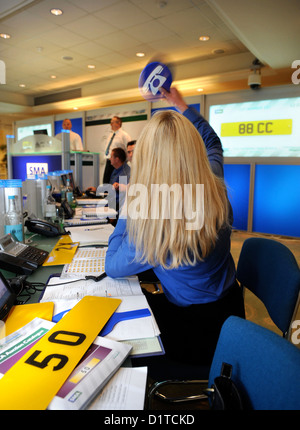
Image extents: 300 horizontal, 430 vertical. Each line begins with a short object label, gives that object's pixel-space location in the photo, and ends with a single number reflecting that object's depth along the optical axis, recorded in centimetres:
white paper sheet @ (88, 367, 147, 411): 58
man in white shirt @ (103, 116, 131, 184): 557
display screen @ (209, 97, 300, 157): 483
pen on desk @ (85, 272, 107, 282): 119
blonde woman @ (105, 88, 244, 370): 102
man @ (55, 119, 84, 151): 461
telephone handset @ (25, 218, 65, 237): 190
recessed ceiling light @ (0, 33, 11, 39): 483
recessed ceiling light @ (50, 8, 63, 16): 398
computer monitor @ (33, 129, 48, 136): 853
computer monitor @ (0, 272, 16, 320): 89
